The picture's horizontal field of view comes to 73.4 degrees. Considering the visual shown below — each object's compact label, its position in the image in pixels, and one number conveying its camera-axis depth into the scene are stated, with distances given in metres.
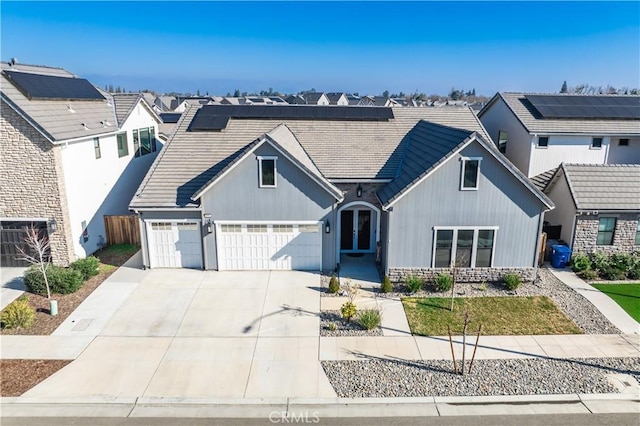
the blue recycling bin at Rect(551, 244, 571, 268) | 18.67
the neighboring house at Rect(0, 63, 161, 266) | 17.28
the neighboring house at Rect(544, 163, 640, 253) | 18.58
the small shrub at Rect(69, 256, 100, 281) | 17.44
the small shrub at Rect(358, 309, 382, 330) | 13.79
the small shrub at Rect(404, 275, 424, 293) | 16.44
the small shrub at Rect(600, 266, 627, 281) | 17.79
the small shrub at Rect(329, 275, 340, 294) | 16.39
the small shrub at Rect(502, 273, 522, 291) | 16.58
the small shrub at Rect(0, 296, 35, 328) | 13.84
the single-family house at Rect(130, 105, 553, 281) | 16.59
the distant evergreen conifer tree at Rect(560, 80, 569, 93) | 122.68
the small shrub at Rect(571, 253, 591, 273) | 18.23
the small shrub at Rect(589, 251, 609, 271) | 18.12
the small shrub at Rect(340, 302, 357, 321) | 14.22
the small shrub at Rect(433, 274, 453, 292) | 16.47
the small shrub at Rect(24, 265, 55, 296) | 16.14
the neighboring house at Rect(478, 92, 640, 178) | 24.91
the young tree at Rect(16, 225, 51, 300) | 17.17
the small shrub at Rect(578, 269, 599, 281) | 17.81
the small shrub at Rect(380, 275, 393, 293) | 16.48
